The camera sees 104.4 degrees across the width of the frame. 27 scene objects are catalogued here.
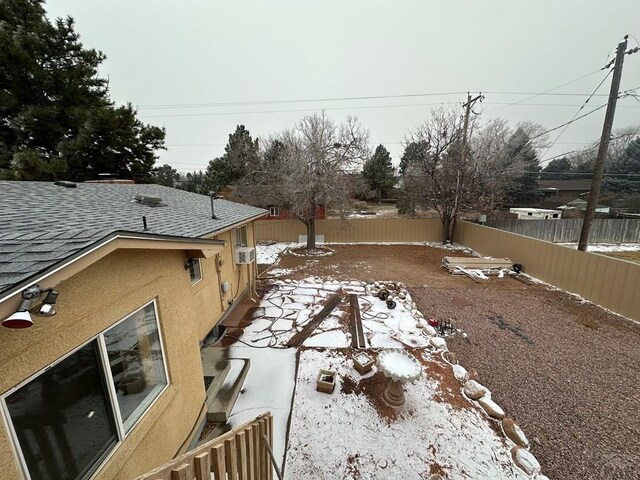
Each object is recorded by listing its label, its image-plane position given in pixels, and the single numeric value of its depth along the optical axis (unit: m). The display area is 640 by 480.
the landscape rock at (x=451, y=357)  4.89
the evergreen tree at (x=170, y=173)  32.73
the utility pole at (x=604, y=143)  7.19
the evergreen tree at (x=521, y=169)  24.06
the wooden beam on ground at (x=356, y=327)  5.46
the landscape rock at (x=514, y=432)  3.34
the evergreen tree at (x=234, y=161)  19.25
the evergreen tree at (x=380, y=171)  29.34
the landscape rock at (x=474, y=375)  4.46
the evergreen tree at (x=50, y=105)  9.61
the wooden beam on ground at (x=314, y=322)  5.56
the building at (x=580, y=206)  21.41
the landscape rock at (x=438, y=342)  5.32
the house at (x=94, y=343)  1.39
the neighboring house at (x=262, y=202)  16.22
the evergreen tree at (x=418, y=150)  15.66
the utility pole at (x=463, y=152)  13.53
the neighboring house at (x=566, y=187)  30.36
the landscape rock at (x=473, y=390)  4.06
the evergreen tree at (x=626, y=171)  25.91
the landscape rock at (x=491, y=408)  3.72
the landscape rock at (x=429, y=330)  5.81
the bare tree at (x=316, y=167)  12.27
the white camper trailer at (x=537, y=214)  18.46
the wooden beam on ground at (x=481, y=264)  10.36
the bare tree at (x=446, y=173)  14.05
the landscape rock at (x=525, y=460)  3.00
